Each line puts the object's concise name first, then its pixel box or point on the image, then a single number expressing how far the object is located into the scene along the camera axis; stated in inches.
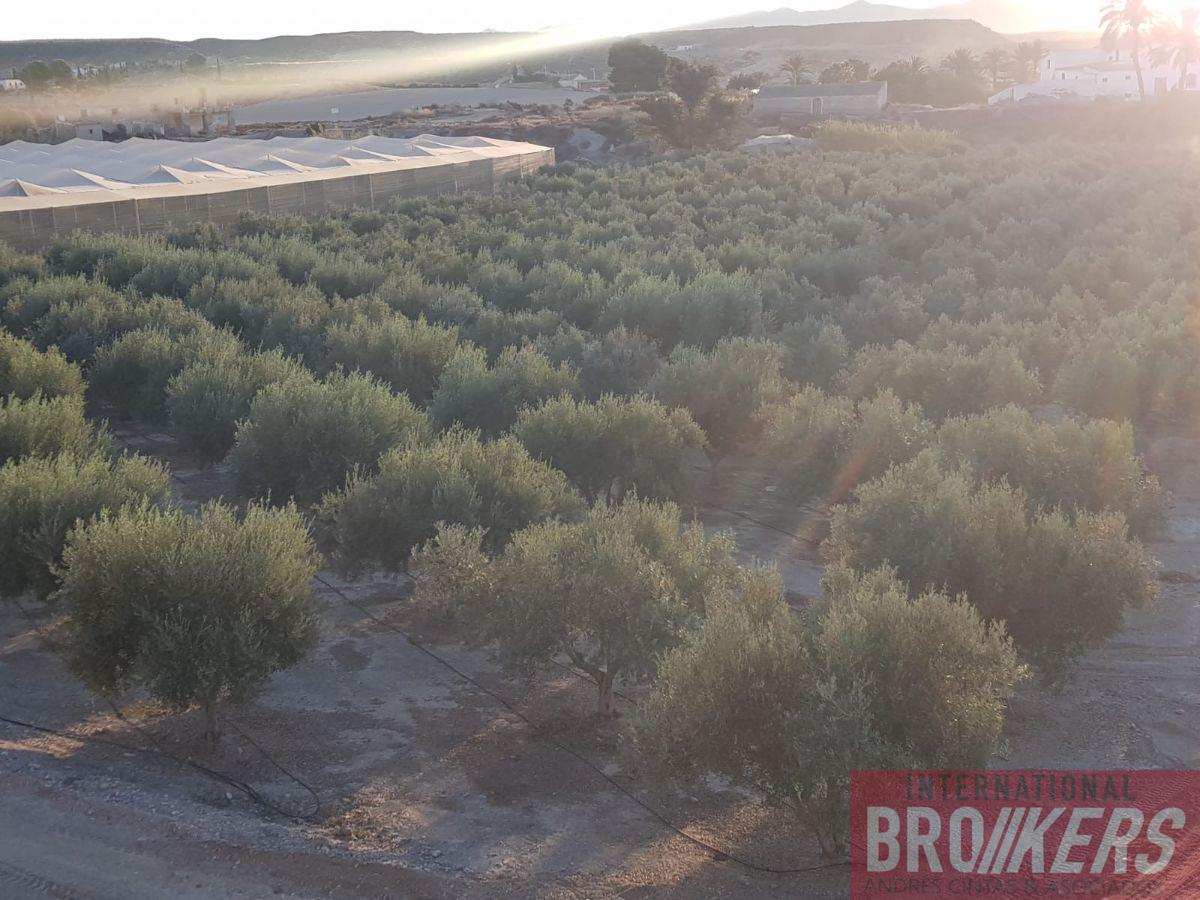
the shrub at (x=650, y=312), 993.5
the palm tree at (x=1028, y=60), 5364.2
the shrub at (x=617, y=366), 808.9
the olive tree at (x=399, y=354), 841.5
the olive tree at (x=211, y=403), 697.6
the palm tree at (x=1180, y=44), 3816.4
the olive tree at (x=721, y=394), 740.0
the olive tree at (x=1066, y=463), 595.2
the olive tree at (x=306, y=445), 617.9
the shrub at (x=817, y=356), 885.8
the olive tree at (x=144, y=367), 791.7
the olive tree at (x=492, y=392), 724.7
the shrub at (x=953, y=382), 800.3
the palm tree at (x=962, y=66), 4239.7
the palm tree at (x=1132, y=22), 3656.5
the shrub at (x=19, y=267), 1125.1
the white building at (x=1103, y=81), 4072.3
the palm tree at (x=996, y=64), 5428.6
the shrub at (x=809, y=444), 661.3
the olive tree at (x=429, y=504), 513.0
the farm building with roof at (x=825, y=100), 3481.8
